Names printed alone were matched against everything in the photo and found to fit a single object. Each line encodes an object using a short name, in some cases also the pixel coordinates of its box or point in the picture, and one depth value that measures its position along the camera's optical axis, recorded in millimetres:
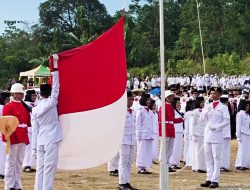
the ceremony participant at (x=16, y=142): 10562
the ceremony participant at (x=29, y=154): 13711
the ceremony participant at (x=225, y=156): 14956
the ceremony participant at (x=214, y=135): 11305
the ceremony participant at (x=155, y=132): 15332
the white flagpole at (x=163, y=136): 7395
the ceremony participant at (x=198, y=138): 14217
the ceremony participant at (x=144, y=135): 13955
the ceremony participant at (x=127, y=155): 11195
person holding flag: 8633
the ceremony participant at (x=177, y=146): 15321
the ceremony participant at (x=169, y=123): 13141
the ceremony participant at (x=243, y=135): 15133
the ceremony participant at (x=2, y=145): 12570
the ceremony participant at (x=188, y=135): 15281
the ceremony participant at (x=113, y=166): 13719
